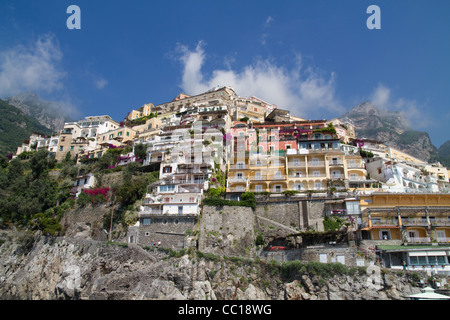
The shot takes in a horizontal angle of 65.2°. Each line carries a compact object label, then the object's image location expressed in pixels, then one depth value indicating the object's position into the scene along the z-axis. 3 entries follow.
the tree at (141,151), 54.50
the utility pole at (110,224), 42.38
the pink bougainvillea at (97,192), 49.25
